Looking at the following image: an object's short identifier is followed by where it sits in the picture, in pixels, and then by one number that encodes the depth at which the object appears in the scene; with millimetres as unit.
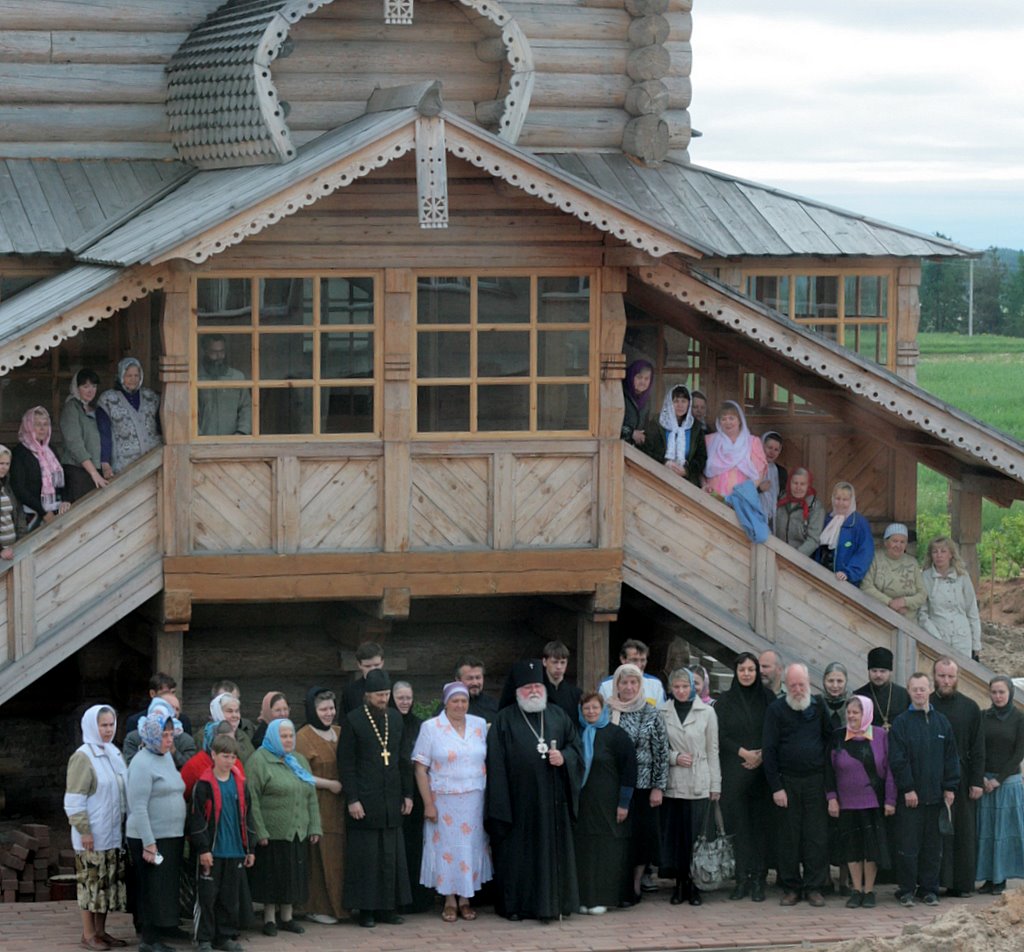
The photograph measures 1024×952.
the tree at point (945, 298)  87562
